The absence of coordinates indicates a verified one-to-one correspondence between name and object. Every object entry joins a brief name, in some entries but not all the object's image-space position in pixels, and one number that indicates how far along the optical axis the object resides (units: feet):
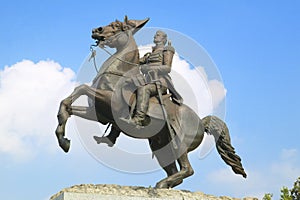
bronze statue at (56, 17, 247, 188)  31.35
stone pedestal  27.96
